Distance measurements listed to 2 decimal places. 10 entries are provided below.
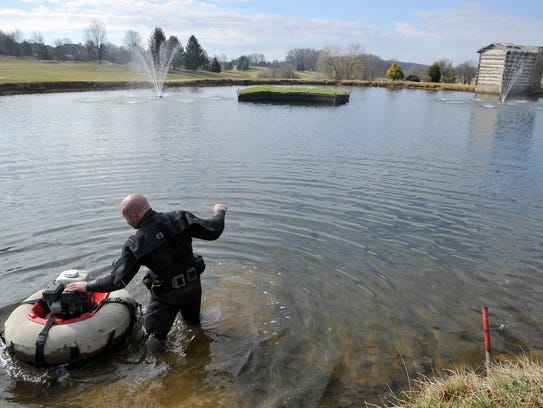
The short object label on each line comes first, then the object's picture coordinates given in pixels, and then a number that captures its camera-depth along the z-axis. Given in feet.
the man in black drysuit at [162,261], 15.28
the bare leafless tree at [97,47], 396.78
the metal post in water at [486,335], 14.21
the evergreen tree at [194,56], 334.03
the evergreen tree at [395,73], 300.40
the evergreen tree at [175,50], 324.19
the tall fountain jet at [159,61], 201.22
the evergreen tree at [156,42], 303.64
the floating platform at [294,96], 134.41
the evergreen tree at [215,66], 344.92
